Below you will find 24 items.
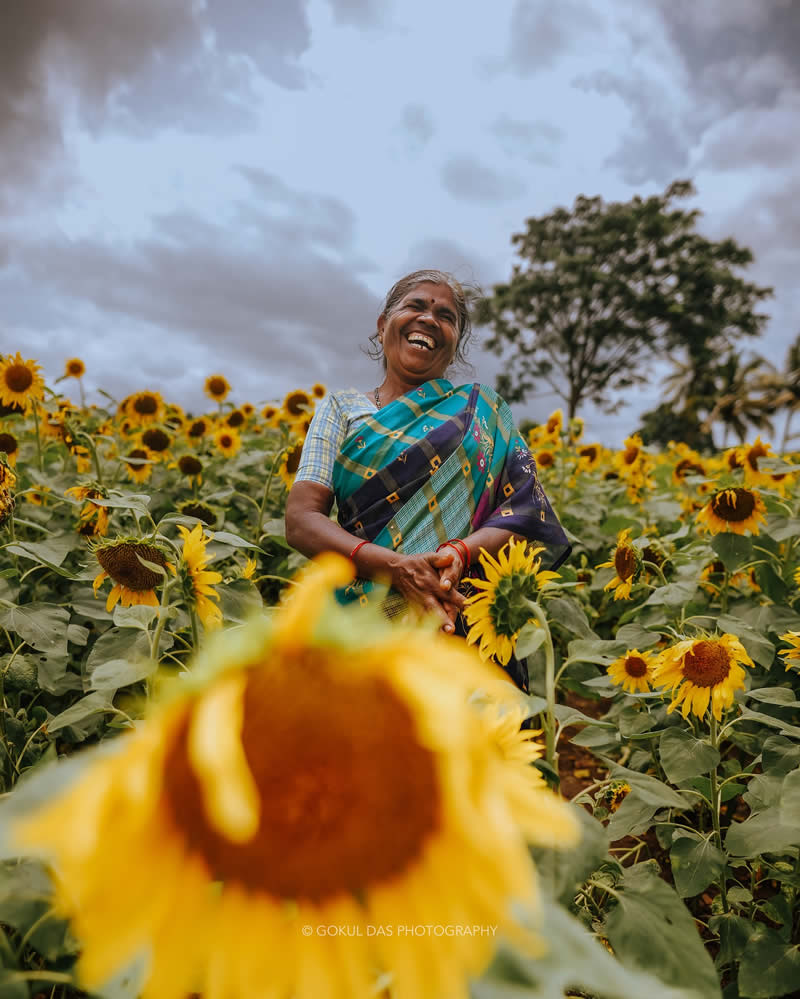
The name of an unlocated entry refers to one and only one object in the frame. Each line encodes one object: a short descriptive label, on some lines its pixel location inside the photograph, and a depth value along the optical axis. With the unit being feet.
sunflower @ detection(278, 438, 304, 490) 8.89
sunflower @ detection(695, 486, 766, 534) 6.44
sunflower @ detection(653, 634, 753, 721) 4.24
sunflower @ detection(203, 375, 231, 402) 13.27
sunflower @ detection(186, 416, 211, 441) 11.70
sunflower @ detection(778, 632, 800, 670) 4.29
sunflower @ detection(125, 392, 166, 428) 11.74
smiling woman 5.39
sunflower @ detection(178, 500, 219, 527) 7.52
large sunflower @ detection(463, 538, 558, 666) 3.32
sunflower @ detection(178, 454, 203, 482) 9.06
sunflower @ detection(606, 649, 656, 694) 5.32
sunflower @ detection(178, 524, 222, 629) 3.55
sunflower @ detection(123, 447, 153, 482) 9.59
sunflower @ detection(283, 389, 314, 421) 11.18
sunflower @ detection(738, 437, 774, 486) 8.91
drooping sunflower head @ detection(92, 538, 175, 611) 4.36
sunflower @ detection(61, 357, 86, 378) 12.80
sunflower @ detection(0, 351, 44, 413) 8.77
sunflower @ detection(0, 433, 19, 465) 8.76
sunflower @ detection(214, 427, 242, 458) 12.06
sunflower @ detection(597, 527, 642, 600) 6.57
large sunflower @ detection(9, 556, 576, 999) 1.07
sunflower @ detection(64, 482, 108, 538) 6.02
